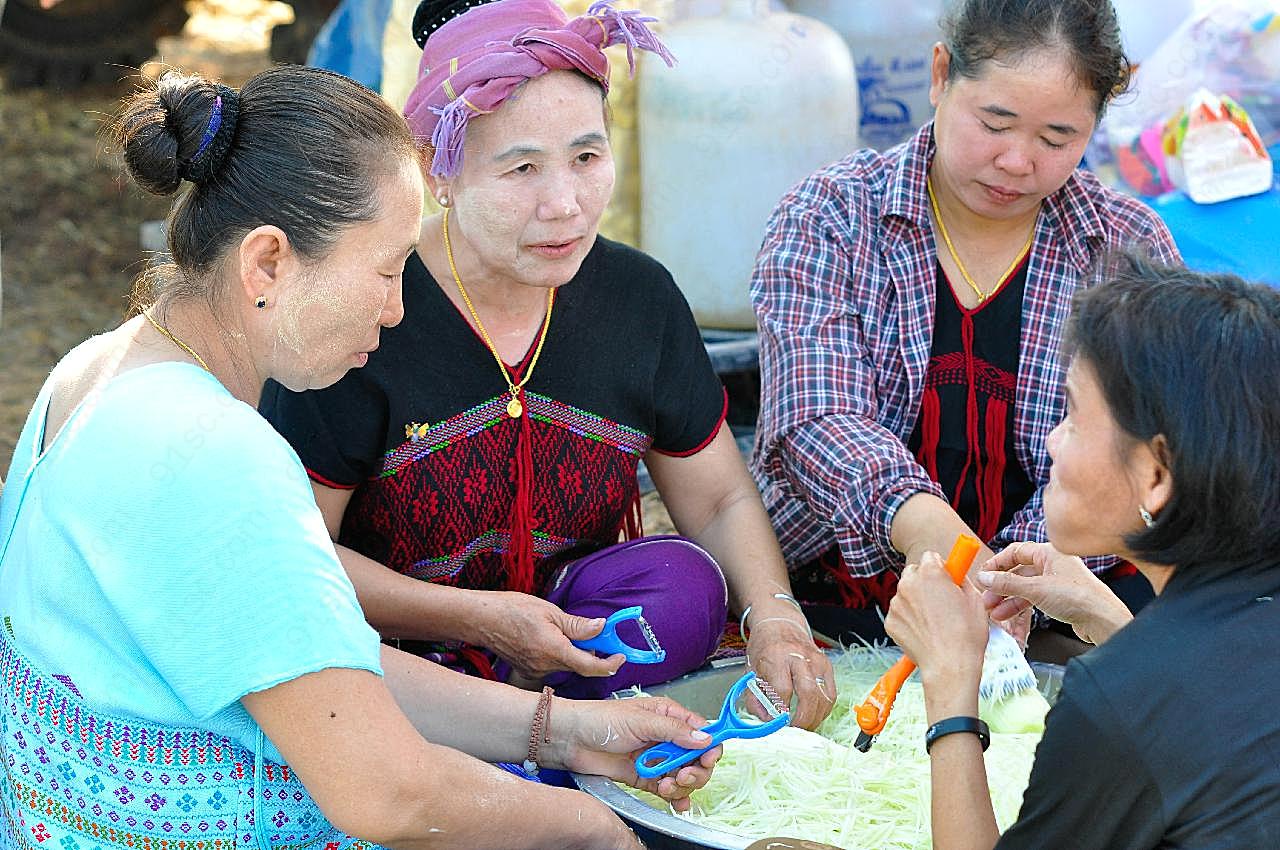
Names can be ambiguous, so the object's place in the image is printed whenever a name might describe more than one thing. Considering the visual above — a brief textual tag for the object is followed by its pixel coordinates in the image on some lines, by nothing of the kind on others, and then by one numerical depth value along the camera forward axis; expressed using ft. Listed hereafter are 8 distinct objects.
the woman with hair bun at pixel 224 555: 5.13
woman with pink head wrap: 7.69
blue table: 10.92
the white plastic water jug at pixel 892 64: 13.92
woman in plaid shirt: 9.00
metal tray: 5.95
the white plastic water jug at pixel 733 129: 12.95
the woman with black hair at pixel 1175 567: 4.64
